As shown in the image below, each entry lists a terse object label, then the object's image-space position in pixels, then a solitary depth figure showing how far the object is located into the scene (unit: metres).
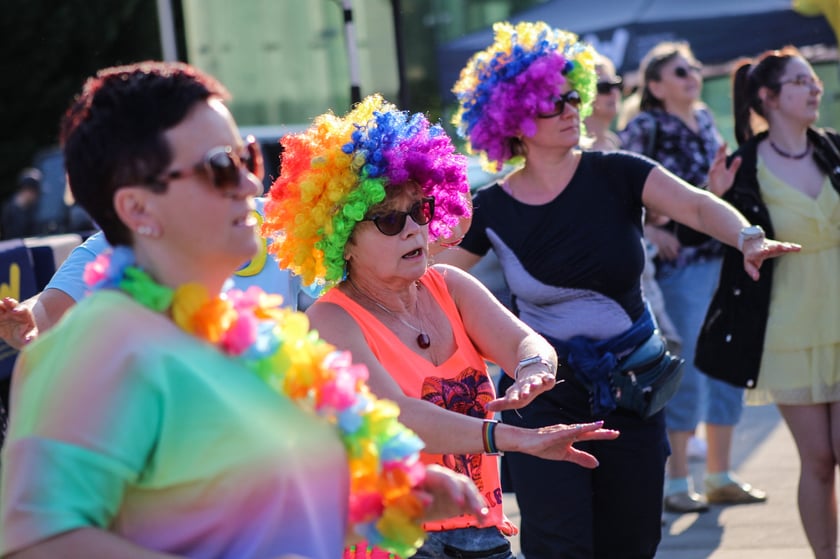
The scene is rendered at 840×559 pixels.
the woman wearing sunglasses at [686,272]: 12.34
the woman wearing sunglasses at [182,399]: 3.42
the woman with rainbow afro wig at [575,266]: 7.88
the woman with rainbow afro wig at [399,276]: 6.07
